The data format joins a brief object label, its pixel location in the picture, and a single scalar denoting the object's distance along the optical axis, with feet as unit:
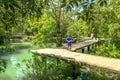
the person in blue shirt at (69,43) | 17.98
